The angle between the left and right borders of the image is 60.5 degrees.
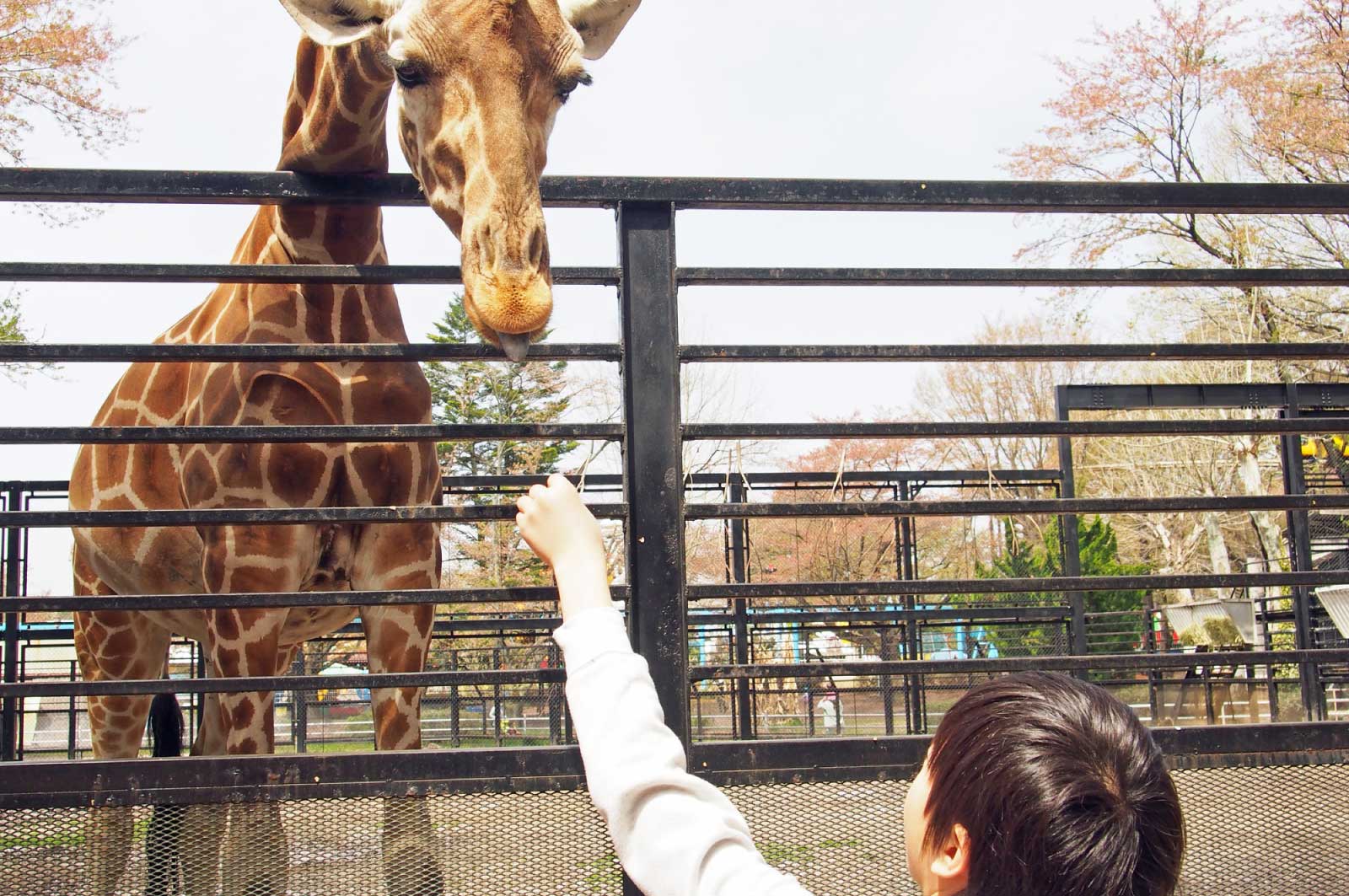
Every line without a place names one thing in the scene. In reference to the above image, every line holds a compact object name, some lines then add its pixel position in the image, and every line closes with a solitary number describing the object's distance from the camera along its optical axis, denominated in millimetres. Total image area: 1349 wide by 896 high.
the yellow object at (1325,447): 16245
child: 1208
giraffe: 2783
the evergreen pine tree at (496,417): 21359
